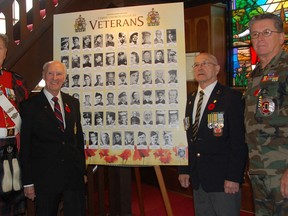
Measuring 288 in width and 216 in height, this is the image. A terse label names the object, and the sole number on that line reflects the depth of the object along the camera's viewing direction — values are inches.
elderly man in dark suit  94.9
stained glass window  183.2
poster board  108.7
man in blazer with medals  89.0
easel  137.7
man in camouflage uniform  76.4
